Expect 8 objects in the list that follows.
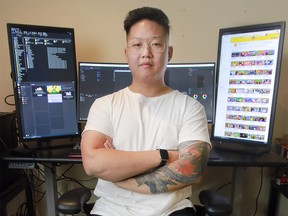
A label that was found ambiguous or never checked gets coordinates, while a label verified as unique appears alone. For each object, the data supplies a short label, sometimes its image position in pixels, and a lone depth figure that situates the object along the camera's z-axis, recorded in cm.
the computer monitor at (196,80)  164
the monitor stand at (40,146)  146
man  97
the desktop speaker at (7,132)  152
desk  134
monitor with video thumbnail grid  146
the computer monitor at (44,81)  151
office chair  97
